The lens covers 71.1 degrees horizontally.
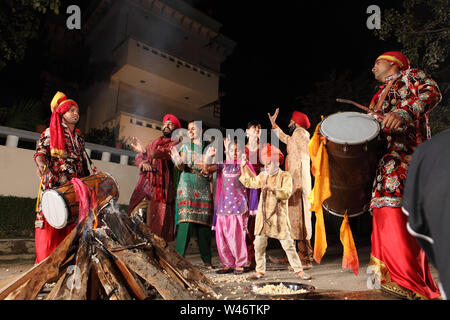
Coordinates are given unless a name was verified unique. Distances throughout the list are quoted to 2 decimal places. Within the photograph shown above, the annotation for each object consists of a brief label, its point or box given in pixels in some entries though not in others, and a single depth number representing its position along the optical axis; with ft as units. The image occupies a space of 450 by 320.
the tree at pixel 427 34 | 22.57
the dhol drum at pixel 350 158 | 7.43
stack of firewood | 7.04
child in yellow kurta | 11.58
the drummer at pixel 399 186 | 7.11
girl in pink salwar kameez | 13.33
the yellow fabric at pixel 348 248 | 8.49
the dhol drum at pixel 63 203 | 8.81
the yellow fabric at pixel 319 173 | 8.30
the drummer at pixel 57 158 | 10.00
